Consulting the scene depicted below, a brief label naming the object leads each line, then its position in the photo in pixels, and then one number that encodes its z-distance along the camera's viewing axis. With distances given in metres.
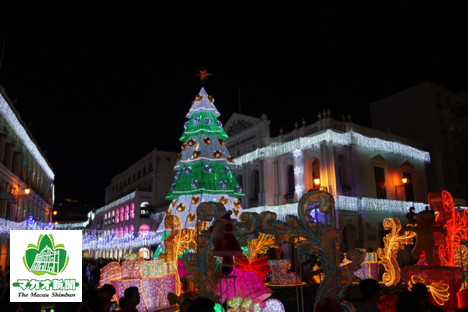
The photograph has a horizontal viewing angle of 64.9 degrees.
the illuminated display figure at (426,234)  7.73
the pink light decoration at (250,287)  6.86
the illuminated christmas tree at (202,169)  14.91
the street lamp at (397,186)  26.78
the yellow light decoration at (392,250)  11.32
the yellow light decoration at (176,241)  10.70
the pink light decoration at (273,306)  6.73
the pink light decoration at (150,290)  8.95
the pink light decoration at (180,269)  11.35
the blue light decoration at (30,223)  21.42
